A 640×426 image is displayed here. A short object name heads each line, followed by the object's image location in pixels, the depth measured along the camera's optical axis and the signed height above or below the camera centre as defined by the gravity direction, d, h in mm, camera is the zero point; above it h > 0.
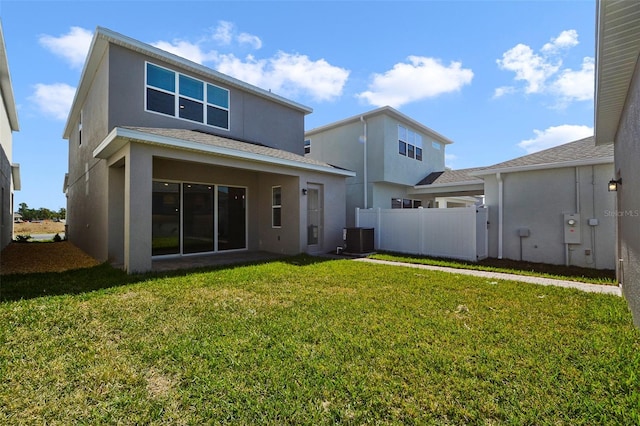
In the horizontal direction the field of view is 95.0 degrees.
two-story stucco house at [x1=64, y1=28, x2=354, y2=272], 7602 +1658
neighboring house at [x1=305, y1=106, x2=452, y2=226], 14258 +3403
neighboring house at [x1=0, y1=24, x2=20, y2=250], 10823 +3925
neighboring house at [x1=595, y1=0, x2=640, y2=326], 3226 +1875
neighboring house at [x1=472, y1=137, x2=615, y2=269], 8305 +331
